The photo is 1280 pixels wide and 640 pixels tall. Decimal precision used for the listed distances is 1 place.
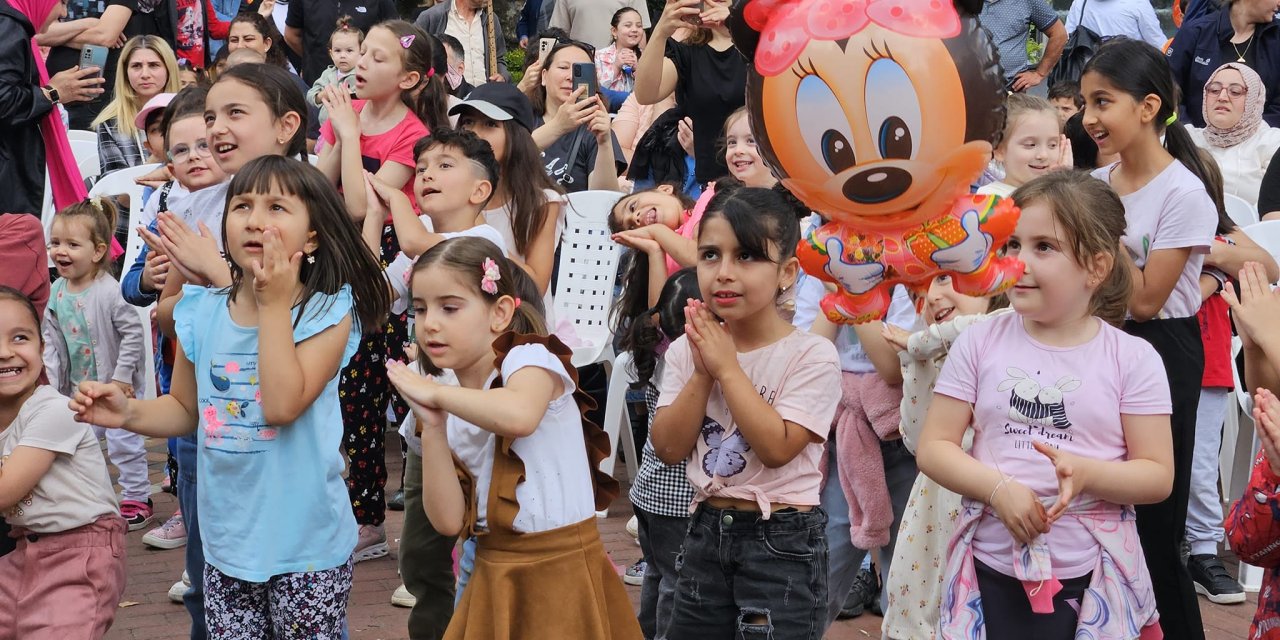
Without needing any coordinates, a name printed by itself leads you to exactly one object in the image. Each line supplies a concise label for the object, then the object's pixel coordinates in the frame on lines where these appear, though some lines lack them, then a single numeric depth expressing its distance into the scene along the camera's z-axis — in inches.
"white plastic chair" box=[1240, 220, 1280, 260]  202.1
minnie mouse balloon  98.0
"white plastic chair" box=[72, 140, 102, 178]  302.8
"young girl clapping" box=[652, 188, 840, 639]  118.0
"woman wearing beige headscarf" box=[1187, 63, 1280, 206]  251.9
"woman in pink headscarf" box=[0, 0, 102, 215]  196.7
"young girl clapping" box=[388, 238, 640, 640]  115.0
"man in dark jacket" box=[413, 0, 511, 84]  355.9
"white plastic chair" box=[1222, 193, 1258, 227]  226.1
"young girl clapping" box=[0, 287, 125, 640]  136.8
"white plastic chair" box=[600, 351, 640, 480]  219.5
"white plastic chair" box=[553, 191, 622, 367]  235.6
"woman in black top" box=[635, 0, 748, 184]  235.1
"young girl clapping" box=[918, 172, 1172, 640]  110.3
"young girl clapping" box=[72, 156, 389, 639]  122.3
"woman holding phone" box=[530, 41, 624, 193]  227.6
